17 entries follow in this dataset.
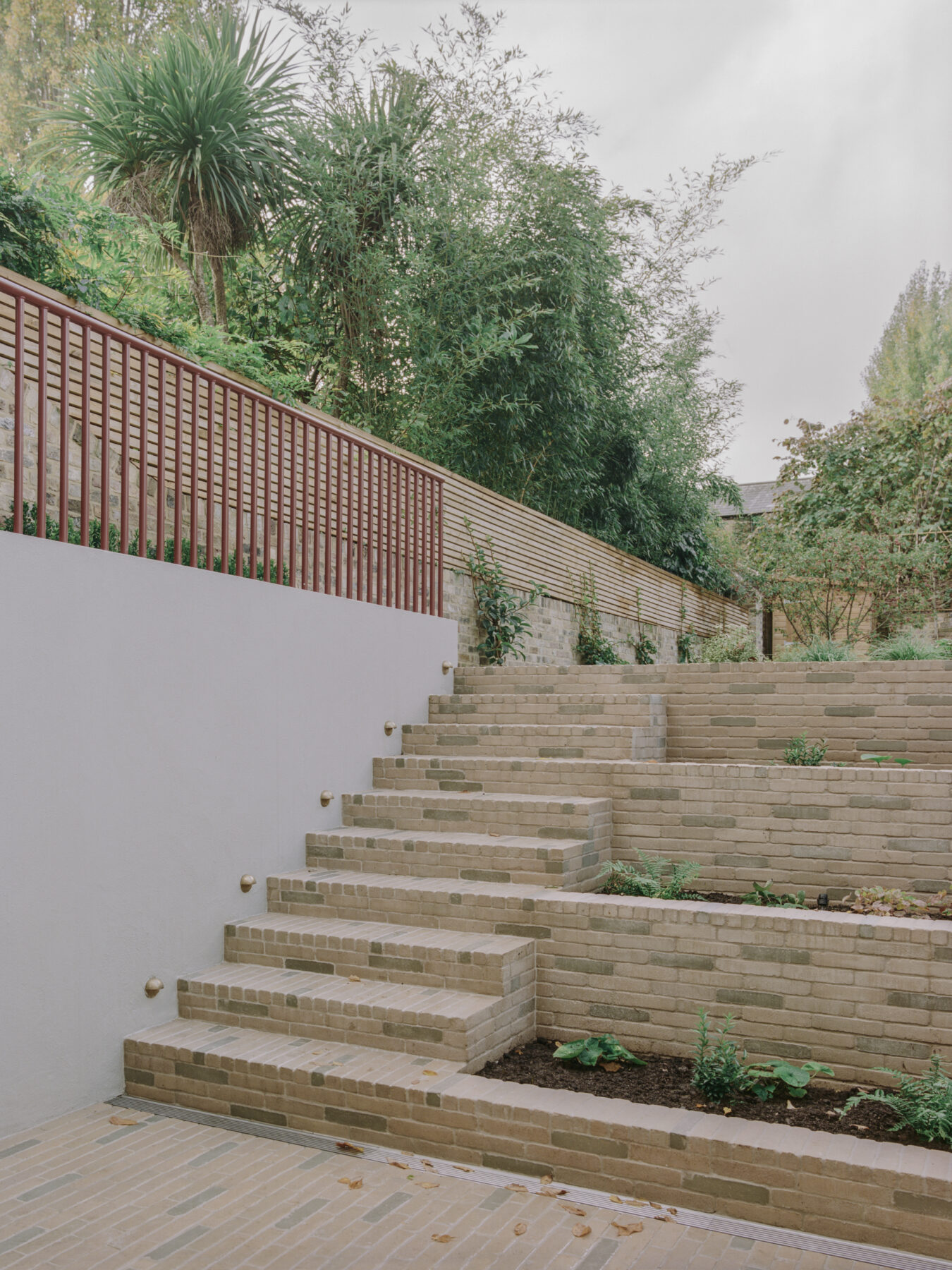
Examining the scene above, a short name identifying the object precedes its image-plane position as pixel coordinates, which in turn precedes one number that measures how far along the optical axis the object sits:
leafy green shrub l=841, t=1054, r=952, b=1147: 3.19
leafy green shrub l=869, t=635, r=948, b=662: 7.21
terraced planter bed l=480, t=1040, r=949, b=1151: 3.39
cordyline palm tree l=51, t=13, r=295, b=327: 8.42
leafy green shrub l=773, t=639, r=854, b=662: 7.47
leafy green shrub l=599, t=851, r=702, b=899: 4.78
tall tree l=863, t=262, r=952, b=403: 22.72
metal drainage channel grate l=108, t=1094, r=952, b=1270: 2.88
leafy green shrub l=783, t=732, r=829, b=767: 5.84
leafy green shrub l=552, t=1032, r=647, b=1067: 3.97
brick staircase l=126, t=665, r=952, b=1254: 3.75
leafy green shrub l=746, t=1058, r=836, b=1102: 3.57
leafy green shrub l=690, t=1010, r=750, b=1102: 3.58
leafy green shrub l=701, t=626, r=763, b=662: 10.73
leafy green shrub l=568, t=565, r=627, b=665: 11.19
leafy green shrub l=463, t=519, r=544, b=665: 8.84
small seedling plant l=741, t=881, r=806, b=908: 4.66
